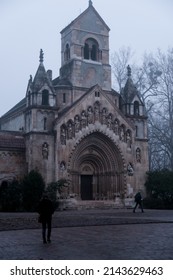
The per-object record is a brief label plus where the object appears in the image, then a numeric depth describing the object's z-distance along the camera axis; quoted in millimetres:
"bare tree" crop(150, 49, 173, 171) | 45781
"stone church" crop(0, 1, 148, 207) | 36125
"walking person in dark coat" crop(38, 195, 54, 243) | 13117
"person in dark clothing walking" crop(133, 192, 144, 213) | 29145
